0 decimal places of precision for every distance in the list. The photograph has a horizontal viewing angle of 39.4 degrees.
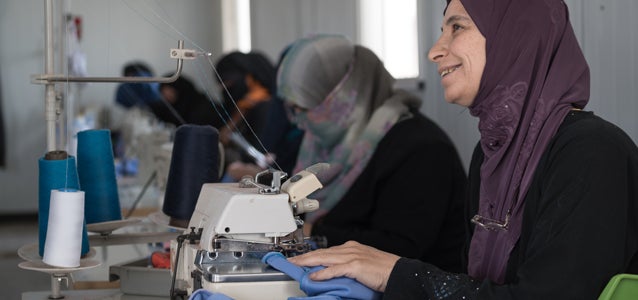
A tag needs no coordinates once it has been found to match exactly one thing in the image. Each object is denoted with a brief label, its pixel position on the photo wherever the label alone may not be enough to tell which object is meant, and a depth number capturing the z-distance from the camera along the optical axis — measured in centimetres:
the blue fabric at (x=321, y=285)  153
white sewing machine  158
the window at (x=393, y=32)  423
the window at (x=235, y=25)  897
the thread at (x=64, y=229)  195
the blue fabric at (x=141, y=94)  689
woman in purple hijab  144
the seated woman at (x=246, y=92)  486
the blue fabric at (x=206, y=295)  151
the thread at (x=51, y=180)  213
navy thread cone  241
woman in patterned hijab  270
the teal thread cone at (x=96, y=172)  248
